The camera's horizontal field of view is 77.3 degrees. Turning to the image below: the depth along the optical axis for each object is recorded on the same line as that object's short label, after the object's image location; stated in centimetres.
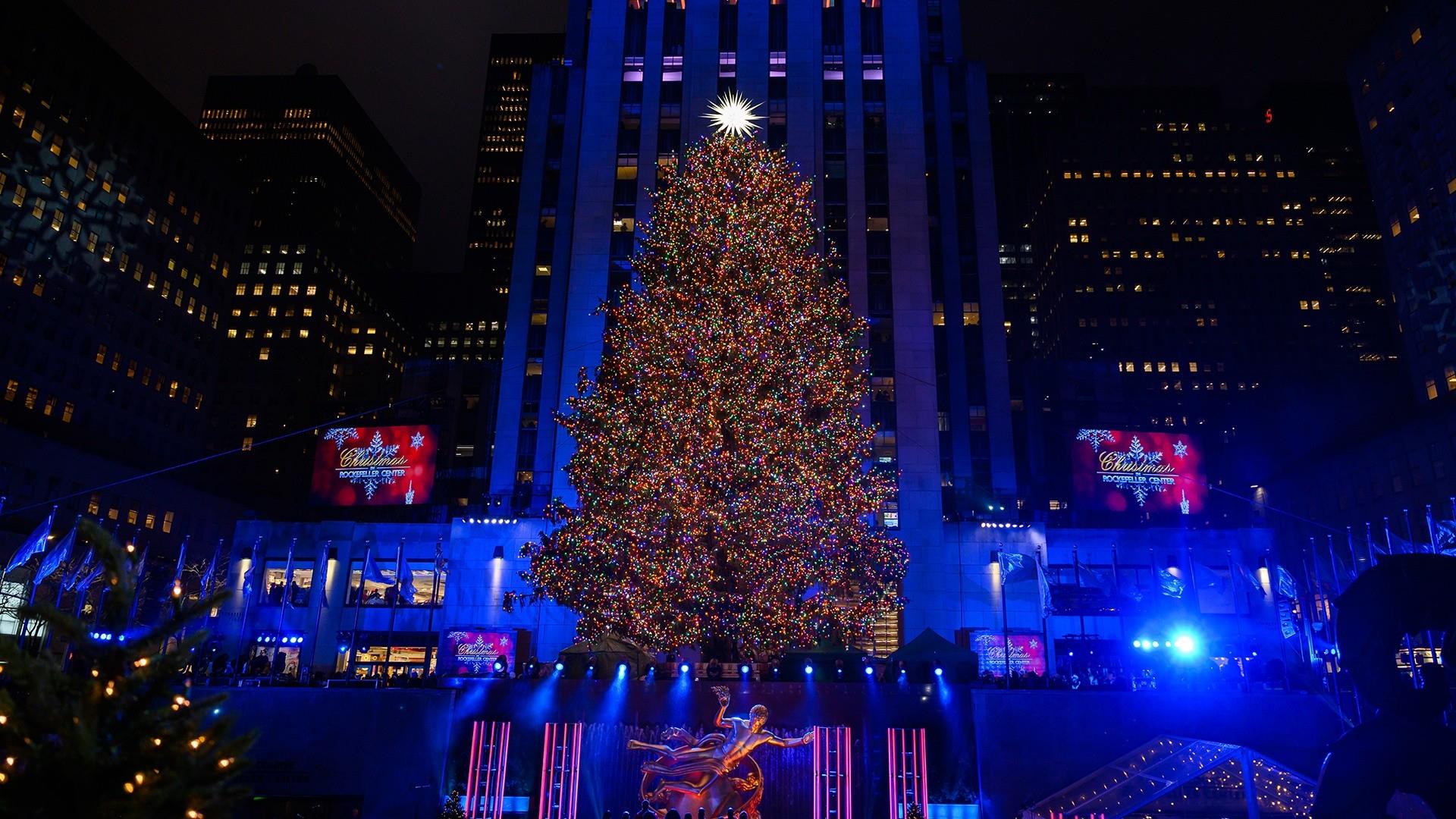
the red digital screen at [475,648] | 4169
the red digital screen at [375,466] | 4975
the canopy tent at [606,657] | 2572
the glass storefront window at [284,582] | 4719
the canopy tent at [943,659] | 2653
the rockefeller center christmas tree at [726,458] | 2758
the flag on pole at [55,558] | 2906
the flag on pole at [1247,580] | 3389
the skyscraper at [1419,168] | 6128
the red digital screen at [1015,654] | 4009
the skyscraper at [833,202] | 4669
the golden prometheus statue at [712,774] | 2112
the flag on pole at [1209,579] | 3781
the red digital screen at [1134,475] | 4938
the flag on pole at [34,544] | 2961
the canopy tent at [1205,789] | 1659
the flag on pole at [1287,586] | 3142
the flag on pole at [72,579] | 2995
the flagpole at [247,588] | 3269
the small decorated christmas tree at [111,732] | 570
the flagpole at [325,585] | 4616
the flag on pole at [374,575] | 3938
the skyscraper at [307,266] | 12538
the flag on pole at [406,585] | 3846
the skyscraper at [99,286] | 6694
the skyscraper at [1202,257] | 12962
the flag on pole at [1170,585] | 3828
